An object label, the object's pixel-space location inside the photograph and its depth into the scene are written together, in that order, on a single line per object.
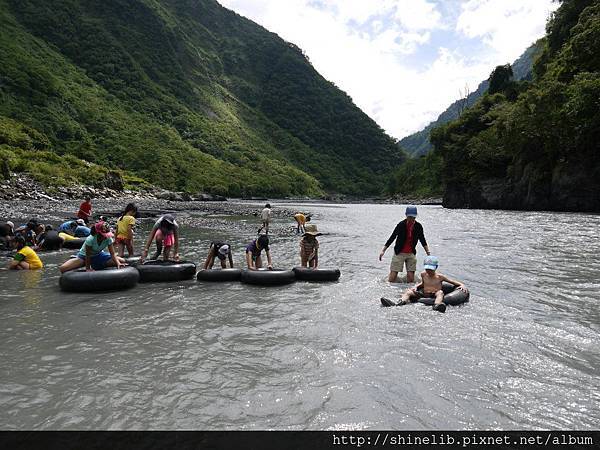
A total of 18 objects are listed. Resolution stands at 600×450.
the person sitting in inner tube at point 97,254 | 11.85
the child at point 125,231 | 14.46
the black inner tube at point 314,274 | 12.88
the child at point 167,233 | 14.16
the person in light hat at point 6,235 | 18.10
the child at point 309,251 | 13.95
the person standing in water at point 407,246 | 12.82
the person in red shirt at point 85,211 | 21.97
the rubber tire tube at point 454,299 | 9.91
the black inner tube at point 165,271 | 12.48
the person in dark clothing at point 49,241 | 18.69
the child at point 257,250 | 13.10
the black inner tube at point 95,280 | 10.88
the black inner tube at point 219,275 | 12.73
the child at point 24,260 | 13.98
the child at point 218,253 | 13.80
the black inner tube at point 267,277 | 12.20
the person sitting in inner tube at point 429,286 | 10.26
